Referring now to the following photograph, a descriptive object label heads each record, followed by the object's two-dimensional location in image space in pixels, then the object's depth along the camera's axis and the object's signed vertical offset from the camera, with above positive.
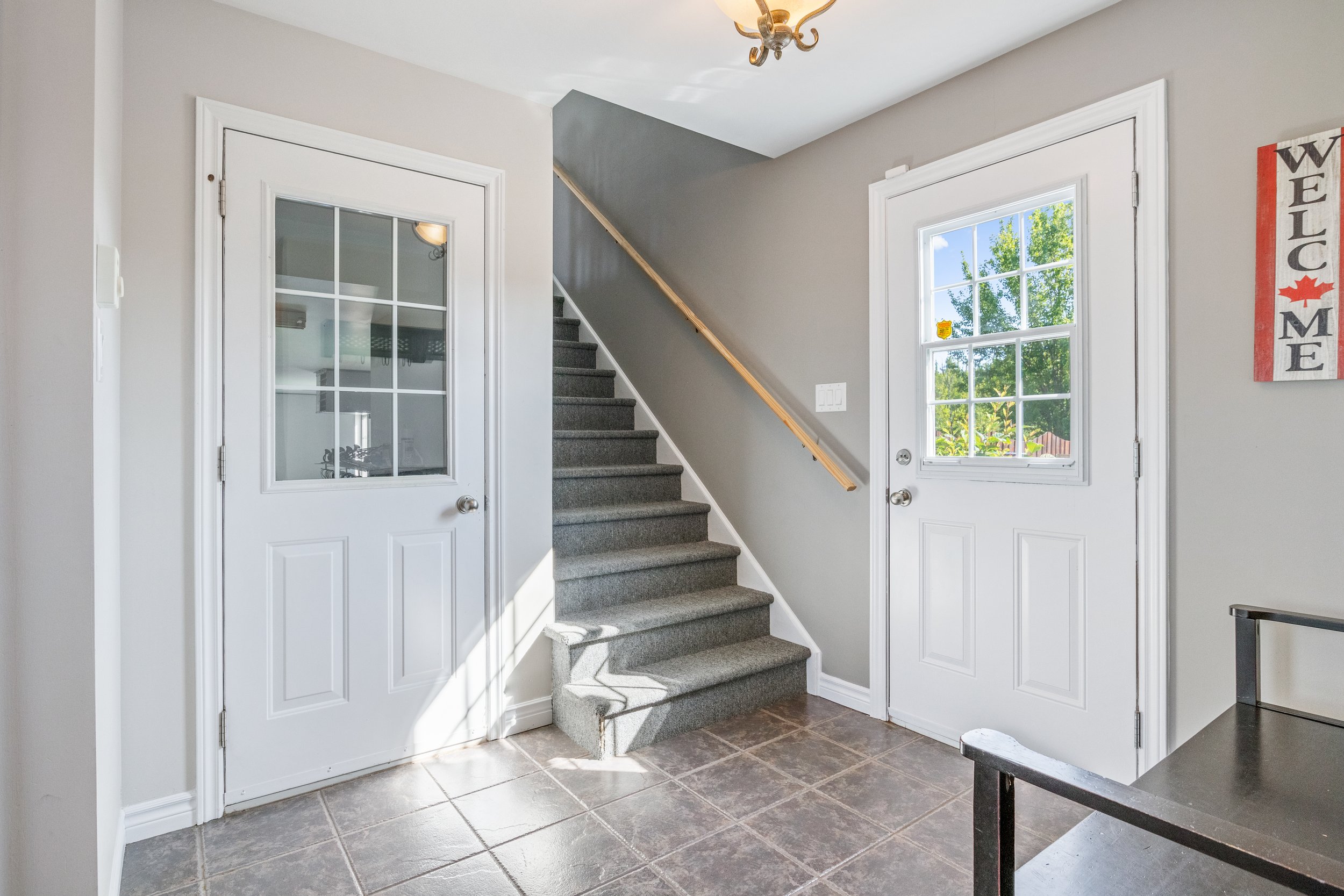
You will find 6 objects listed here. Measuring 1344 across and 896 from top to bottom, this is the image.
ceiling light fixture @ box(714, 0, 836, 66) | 1.68 +1.04
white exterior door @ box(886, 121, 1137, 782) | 2.09 -0.01
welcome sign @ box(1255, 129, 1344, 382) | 1.68 +0.47
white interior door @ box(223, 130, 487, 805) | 2.09 -0.04
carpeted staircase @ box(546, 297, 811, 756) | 2.54 -0.67
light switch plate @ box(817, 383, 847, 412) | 2.87 +0.22
